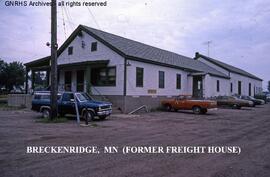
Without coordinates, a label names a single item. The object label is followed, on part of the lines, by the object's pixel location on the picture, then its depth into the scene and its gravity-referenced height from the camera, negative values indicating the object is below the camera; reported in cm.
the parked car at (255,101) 3816 -93
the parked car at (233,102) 3294 -87
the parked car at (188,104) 2373 -85
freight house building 2386 +234
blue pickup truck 1738 -69
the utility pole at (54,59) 1692 +207
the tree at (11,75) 6444 +436
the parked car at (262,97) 5461 -43
